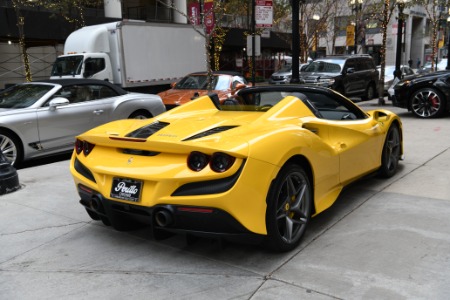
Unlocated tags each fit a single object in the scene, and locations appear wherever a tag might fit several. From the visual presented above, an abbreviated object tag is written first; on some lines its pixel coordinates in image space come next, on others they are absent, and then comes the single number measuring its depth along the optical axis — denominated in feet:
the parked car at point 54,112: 23.24
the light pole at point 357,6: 75.19
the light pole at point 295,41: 37.29
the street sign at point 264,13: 41.91
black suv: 51.60
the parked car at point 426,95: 35.40
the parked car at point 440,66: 91.56
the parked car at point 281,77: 60.64
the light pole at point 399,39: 52.81
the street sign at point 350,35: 91.25
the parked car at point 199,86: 39.32
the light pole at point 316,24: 90.03
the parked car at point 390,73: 65.72
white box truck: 48.88
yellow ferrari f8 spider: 10.06
